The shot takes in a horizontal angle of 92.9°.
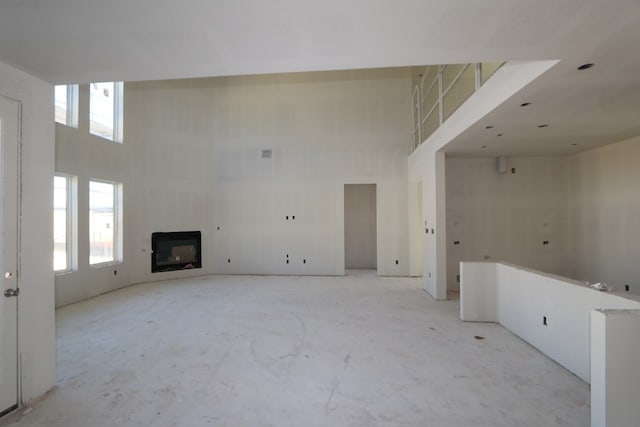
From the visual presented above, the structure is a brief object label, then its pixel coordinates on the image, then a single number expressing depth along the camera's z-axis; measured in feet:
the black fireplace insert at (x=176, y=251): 24.39
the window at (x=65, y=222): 17.67
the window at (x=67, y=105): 17.81
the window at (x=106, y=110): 20.17
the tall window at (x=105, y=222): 19.98
